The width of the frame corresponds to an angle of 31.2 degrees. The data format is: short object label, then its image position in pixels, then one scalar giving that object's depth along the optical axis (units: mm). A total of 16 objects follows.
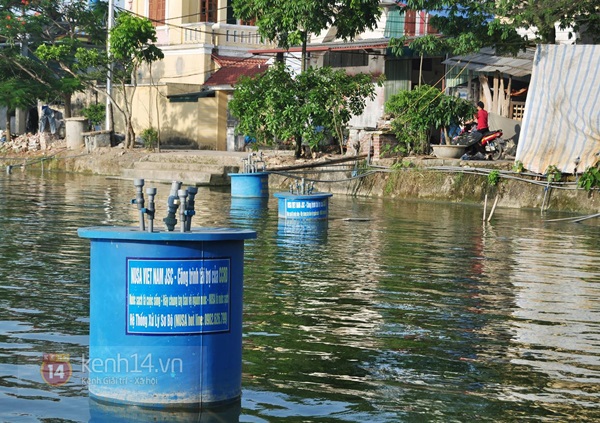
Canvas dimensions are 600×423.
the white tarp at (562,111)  25469
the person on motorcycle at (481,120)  28891
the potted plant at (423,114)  30406
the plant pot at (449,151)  29094
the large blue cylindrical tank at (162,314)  6418
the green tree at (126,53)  39812
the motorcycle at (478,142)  29234
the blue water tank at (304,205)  20920
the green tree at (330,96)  33031
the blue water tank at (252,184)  27516
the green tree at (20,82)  46719
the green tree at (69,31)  47125
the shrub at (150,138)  42719
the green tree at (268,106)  33188
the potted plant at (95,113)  47312
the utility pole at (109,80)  41469
